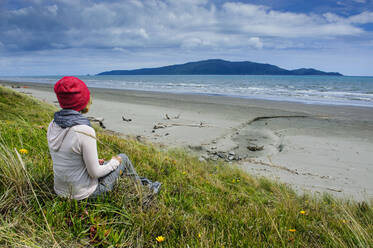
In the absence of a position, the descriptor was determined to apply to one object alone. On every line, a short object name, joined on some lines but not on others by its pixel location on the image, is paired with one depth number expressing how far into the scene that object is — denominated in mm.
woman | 2157
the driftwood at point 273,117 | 12981
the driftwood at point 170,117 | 12205
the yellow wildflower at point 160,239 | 2156
